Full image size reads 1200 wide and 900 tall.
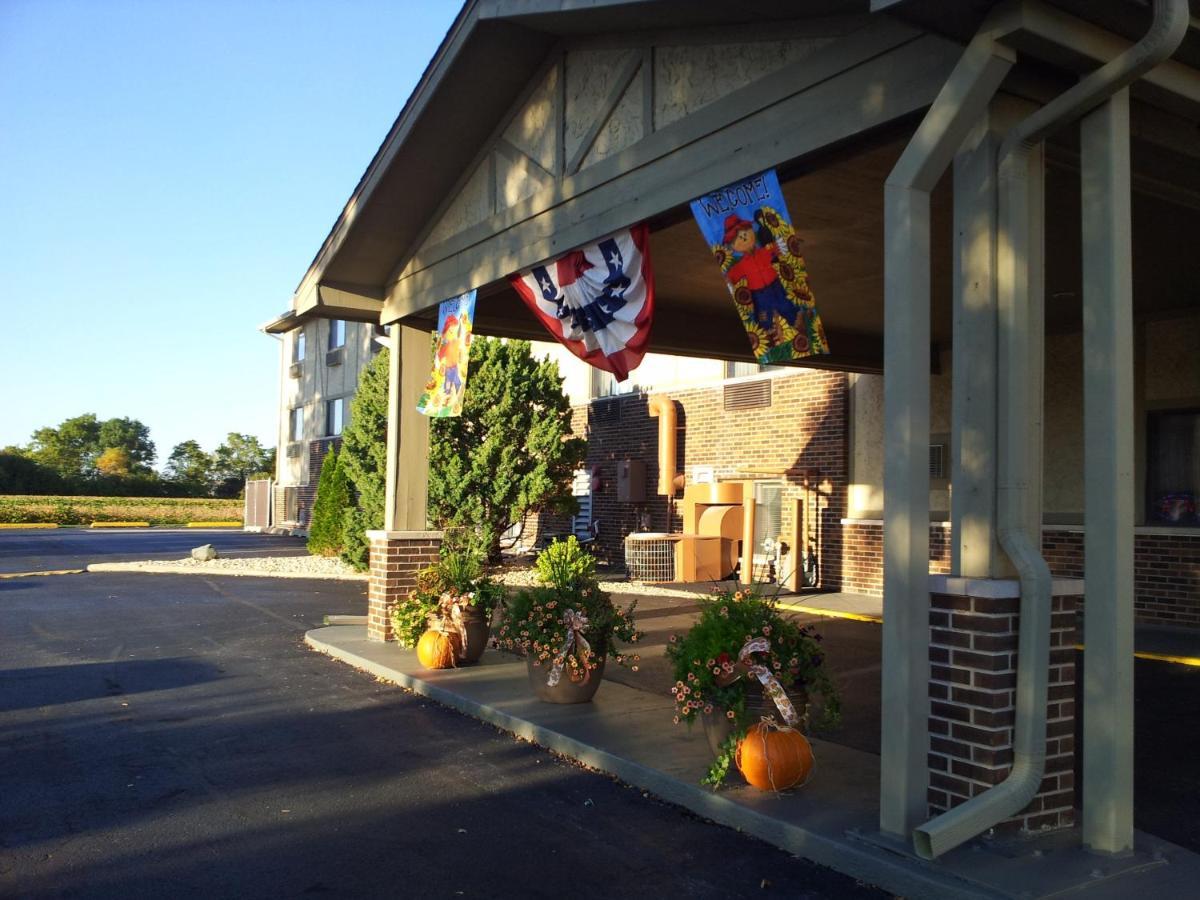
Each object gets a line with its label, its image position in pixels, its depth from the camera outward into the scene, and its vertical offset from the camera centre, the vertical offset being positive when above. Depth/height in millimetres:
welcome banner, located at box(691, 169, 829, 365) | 6125 +1479
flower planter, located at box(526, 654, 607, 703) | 8219 -1422
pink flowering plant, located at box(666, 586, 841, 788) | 5855 -875
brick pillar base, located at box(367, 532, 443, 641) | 10969 -603
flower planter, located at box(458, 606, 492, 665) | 10016 -1218
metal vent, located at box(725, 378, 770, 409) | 18469 +2153
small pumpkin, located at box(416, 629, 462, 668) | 9742 -1347
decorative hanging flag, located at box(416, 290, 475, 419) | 9992 +1463
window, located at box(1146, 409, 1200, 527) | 13023 +690
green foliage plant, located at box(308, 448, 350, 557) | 24609 -209
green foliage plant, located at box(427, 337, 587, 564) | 18734 +1043
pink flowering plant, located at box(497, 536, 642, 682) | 8070 -884
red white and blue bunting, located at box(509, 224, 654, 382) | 7586 +1634
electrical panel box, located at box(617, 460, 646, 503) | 21031 +587
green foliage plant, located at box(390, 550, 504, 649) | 9961 -811
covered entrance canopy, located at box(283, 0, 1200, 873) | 4855 +2262
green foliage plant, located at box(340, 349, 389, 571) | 19109 +928
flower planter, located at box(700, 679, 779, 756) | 5855 -1210
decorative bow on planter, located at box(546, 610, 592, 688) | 8016 -1035
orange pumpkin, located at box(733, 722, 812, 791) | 5684 -1347
